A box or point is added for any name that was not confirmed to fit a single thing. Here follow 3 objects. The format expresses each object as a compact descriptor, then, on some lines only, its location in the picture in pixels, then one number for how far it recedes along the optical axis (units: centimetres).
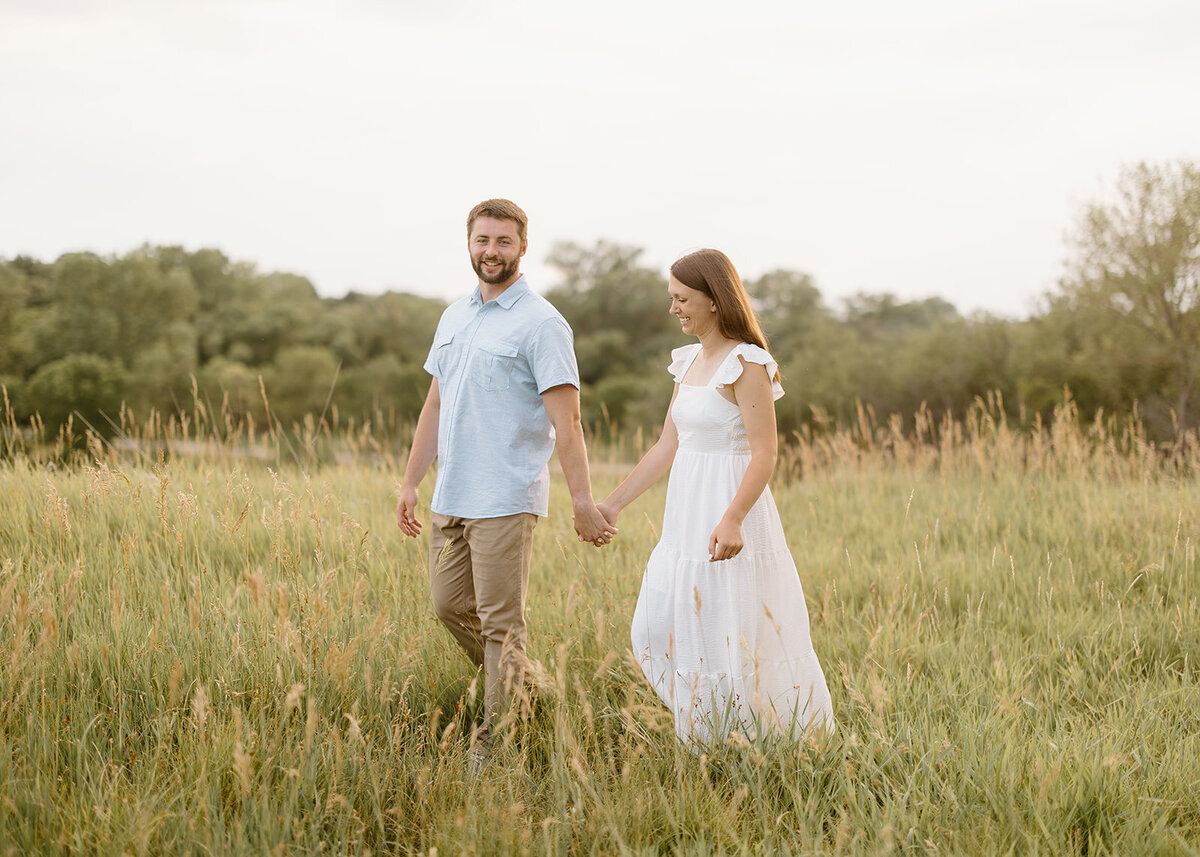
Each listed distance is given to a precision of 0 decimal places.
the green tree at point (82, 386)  2286
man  290
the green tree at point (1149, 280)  1845
